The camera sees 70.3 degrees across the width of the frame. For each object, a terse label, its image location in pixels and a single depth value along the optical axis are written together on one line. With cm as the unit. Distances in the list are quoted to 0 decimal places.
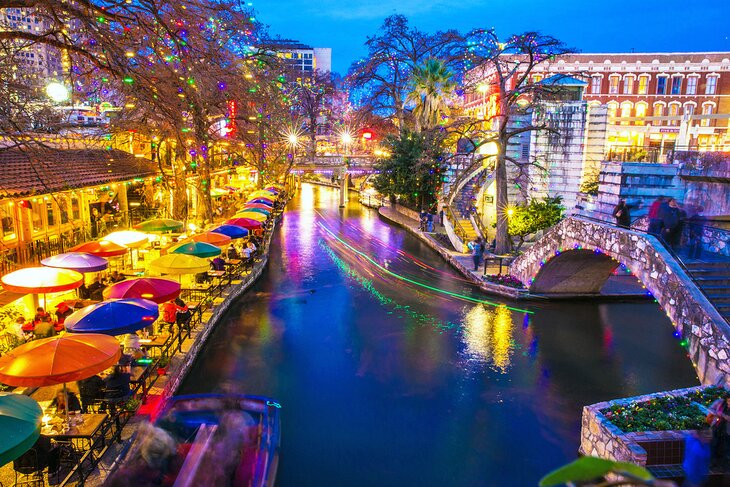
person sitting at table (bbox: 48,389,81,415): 1019
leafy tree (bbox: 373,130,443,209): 4316
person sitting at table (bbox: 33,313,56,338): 1251
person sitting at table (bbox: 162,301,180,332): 1523
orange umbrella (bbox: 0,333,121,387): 832
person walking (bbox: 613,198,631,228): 1789
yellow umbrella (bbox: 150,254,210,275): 1659
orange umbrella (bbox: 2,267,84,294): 1262
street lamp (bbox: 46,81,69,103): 2227
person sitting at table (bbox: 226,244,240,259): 2500
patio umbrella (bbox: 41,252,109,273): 1457
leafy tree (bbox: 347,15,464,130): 5141
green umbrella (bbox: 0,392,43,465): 625
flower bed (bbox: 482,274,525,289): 2284
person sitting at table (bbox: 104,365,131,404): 1045
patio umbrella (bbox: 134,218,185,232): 2202
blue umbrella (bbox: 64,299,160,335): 1106
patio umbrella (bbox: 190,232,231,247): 2070
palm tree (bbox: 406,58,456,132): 4697
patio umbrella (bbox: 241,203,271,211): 3266
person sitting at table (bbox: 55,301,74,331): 1405
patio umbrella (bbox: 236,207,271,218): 2879
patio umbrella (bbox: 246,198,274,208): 3502
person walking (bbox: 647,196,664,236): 1541
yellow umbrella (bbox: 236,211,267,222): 2760
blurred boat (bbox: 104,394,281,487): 807
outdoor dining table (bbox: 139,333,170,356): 1344
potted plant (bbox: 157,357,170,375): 1234
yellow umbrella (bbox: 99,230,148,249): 1867
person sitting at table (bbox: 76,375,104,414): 1034
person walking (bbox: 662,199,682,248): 1509
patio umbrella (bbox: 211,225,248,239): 2277
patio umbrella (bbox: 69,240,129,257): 1716
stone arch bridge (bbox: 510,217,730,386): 1136
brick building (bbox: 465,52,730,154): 5647
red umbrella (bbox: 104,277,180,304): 1351
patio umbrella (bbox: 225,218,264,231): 2577
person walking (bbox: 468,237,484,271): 2550
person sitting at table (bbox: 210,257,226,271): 2191
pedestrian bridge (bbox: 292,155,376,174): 6288
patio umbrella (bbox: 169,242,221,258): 1802
